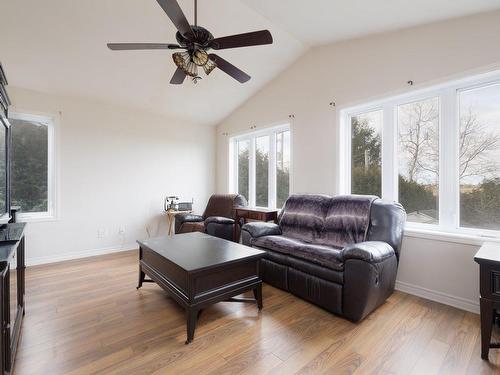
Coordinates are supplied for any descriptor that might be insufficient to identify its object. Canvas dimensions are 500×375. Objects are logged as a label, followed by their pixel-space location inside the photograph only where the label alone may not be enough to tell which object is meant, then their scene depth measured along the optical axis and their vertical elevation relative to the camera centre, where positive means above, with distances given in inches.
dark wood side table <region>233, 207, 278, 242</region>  137.8 -16.2
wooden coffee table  73.3 -27.5
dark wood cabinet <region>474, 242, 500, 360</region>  63.2 -27.3
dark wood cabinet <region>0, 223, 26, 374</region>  51.4 -28.7
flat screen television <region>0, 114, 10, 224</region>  83.2 +6.7
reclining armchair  150.9 -20.5
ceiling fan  71.3 +43.0
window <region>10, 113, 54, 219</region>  136.2 +12.4
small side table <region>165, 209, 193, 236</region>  175.9 -21.9
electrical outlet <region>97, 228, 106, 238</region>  158.2 -28.8
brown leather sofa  80.4 -23.8
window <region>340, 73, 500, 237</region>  92.3 +14.4
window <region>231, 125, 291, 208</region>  168.2 +15.2
